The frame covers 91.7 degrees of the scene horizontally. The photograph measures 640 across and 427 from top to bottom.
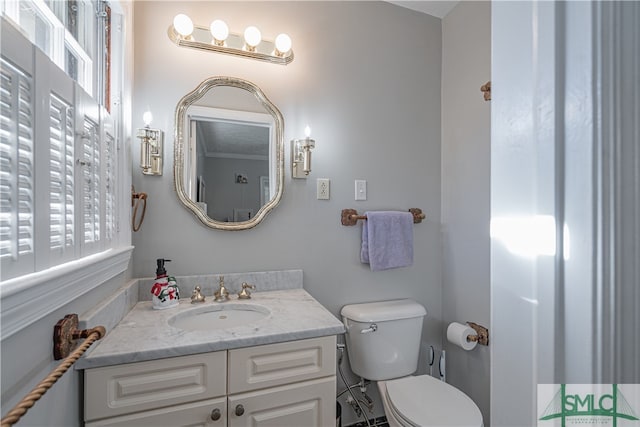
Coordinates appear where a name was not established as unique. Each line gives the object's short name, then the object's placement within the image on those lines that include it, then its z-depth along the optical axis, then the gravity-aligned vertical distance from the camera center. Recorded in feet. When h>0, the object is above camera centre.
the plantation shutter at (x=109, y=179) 3.44 +0.40
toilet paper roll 5.22 -2.10
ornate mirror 4.75 +0.96
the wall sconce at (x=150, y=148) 4.38 +0.95
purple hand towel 5.53 -0.49
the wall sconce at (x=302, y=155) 5.14 +0.98
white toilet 4.35 -2.32
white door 1.15 +0.05
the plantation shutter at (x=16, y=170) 1.80 +0.27
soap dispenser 4.14 -1.04
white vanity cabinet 2.90 -1.79
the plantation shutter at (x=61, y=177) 2.31 +0.29
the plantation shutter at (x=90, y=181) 2.87 +0.32
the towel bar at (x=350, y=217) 5.57 -0.07
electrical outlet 5.43 +0.44
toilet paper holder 5.12 -2.06
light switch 5.69 +0.44
